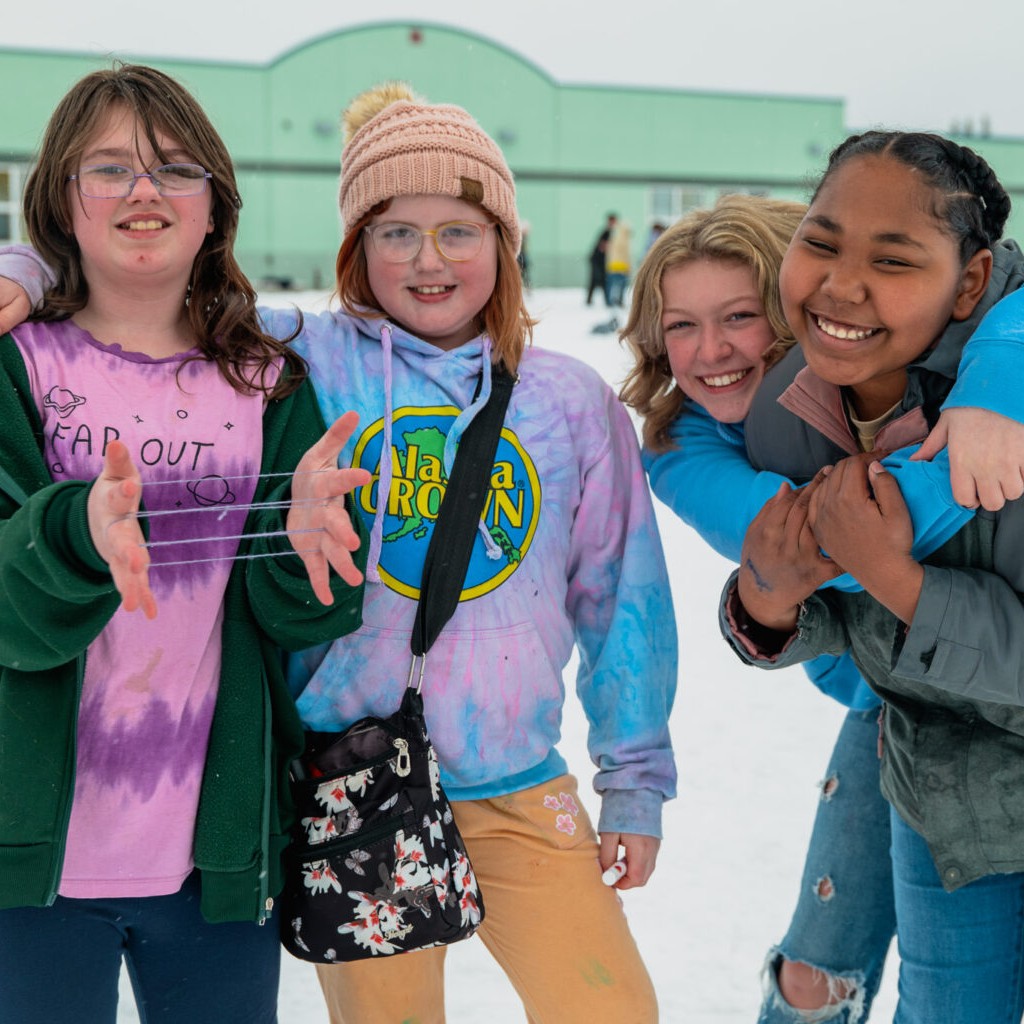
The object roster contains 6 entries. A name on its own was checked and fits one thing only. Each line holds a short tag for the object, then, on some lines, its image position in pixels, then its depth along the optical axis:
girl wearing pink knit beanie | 1.96
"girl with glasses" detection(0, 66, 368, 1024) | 1.67
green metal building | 29.03
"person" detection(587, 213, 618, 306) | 17.53
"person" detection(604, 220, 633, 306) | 16.75
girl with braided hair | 1.62
